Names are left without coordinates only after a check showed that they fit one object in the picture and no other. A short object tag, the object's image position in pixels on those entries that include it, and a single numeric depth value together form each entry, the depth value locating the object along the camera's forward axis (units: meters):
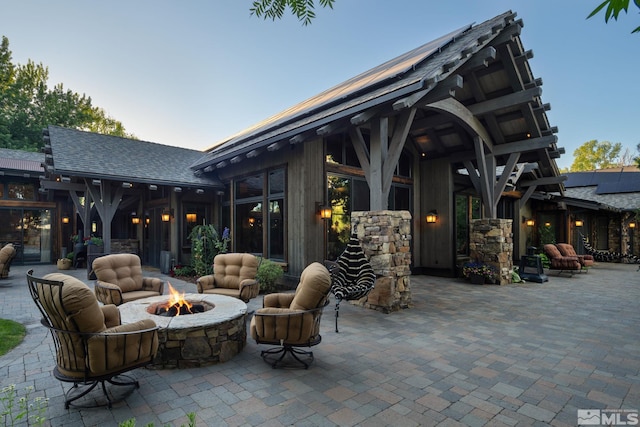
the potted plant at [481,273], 8.53
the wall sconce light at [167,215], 10.71
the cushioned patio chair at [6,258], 8.25
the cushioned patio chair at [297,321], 3.36
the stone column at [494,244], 8.59
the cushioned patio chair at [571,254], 10.98
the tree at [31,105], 20.77
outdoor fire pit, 3.36
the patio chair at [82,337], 2.47
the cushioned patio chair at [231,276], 5.46
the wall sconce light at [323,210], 7.33
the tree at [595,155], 35.34
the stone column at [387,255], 5.71
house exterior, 5.96
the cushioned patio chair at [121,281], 4.88
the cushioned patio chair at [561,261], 10.11
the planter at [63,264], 11.35
